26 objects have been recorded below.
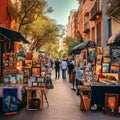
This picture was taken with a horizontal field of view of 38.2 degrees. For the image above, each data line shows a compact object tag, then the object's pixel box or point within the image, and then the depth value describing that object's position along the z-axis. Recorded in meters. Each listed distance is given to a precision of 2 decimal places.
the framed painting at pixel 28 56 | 8.28
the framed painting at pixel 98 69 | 7.24
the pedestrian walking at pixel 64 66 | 14.87
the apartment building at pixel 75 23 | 45.11
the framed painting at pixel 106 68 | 7.09
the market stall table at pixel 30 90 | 6.17
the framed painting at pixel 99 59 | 7.55
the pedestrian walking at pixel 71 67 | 12.96
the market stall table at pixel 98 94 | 6.01
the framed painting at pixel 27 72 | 7.61
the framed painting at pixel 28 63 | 7.97
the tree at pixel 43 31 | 19.03
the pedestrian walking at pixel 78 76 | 8.23
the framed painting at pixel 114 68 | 6.79
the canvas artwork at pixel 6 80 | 6.39
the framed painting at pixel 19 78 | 6.56
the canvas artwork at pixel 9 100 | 5.74
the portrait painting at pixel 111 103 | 5.63
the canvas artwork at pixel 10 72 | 6.54
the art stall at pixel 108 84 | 5.73
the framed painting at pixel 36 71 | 7.45
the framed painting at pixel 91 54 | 8.71
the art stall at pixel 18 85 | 5.78
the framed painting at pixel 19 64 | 7.77
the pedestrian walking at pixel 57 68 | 15.26
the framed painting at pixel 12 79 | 6.42
